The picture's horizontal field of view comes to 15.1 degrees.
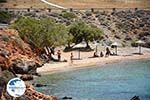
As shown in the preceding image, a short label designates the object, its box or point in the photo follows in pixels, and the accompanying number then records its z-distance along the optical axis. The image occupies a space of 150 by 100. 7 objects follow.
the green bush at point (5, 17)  77.55
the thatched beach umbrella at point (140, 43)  70.30
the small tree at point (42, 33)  55.56
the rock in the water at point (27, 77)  44.41
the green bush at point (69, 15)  85.99
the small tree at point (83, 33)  66.44
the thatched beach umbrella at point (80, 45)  65.46
